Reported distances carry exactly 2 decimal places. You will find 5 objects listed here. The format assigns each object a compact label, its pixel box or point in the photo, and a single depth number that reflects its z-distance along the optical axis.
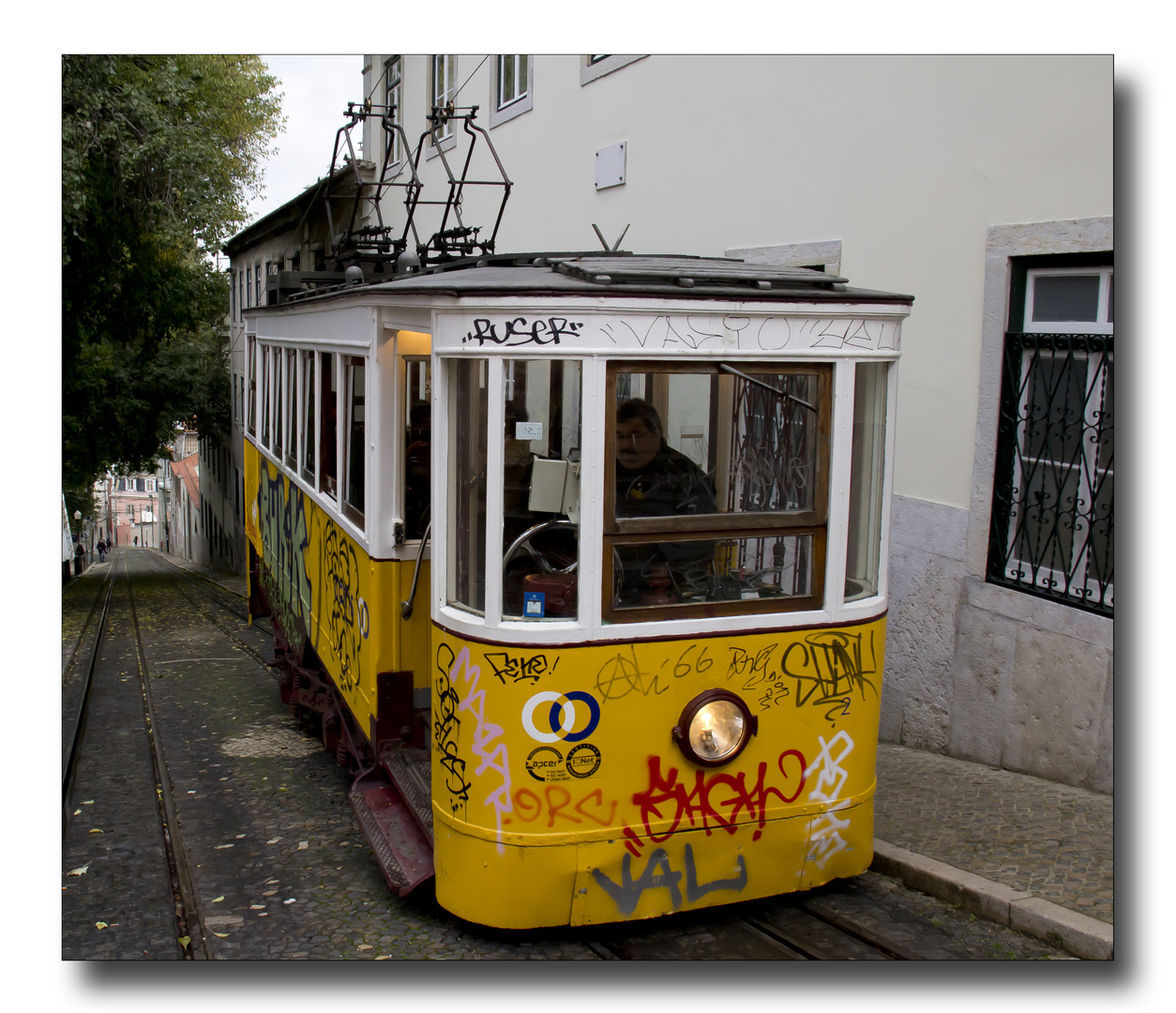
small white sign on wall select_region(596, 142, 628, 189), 10.26
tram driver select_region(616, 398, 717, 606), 4.11
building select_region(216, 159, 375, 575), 21.55
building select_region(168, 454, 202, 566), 42.19
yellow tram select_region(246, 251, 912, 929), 4.07
